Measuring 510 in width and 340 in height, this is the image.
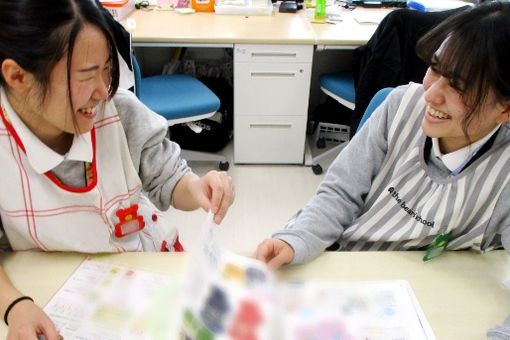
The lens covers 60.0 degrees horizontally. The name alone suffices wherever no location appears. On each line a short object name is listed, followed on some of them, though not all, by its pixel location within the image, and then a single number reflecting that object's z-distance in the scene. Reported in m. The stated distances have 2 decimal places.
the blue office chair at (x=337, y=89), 2.39
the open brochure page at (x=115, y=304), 0.74
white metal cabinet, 2.37
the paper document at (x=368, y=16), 2.58
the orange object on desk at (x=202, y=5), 2.71
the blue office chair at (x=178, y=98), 2.19
